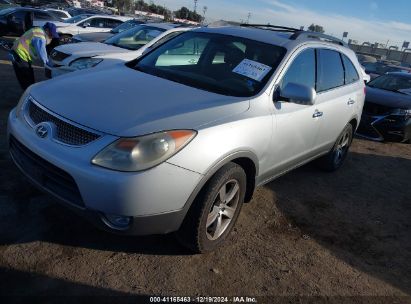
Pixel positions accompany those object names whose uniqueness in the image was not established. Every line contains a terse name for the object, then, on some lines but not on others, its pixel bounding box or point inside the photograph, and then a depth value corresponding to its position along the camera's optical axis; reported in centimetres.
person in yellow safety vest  659
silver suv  256
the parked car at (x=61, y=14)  2005
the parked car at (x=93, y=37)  1066
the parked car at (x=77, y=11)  2743
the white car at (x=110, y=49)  706
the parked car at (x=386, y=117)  764
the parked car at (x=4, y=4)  2513
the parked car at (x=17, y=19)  1622
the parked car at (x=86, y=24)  1518
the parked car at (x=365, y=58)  2525
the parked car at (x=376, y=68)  1678
